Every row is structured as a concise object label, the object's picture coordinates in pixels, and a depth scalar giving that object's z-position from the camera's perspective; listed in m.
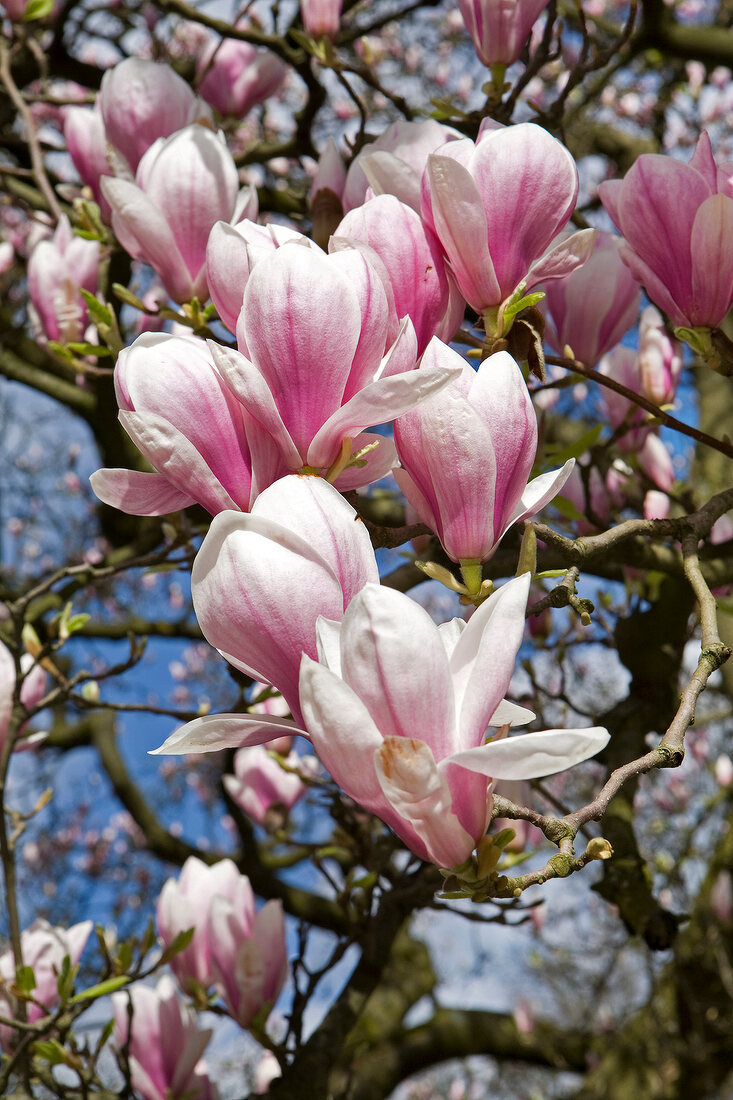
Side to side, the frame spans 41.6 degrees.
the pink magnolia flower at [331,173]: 1.04
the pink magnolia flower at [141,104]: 1.17
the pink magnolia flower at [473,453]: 0.61
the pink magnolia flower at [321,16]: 1.60
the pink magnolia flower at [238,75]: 1.99
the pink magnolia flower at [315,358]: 0.57
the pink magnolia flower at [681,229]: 0.80
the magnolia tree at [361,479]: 0.51
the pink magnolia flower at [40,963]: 1.48
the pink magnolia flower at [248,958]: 1.50
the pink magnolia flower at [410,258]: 0.69
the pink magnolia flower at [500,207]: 0.69
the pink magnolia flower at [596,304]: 1.03
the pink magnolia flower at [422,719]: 0.46
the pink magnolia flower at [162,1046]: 1.51
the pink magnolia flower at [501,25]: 1.15
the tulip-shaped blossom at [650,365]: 1.24
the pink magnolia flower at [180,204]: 0.94
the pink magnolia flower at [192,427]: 0.59
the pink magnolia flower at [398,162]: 0.78
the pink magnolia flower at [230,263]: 0.66
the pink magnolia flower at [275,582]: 0.51
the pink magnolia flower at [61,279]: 1.44
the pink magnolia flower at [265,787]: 2.33
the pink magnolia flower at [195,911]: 1.58
